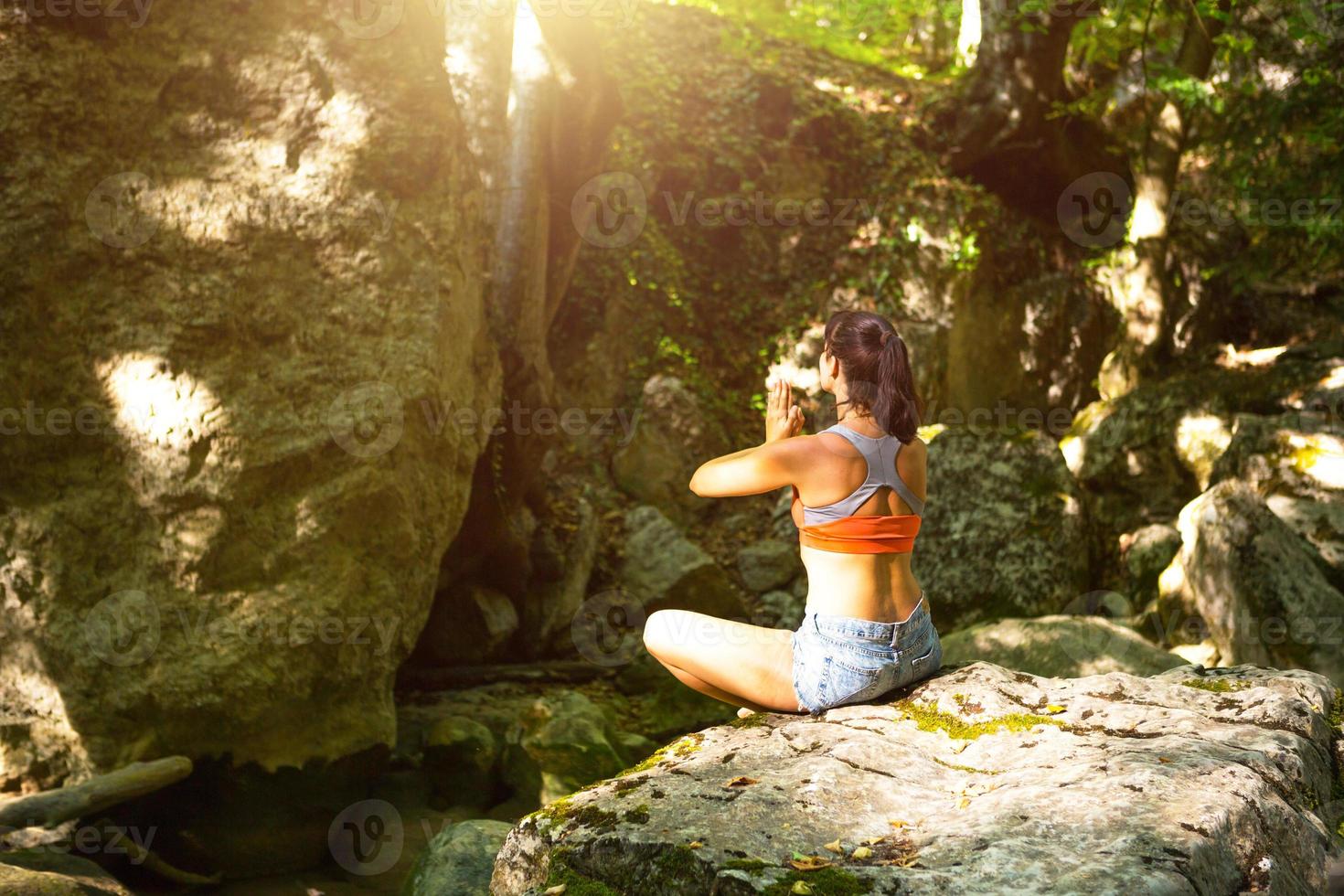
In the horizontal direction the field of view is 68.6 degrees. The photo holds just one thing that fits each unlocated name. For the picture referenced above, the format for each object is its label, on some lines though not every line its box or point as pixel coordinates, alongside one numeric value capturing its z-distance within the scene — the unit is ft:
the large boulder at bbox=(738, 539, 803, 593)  29.86
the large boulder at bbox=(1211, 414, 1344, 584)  24.71
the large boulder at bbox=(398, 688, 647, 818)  18.84
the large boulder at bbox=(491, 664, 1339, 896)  7.30
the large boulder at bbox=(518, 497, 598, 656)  26.48
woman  10.97
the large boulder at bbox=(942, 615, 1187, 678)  18.30
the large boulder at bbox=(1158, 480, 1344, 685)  20.43
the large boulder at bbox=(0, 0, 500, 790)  16.52
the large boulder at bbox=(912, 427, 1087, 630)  25.86
